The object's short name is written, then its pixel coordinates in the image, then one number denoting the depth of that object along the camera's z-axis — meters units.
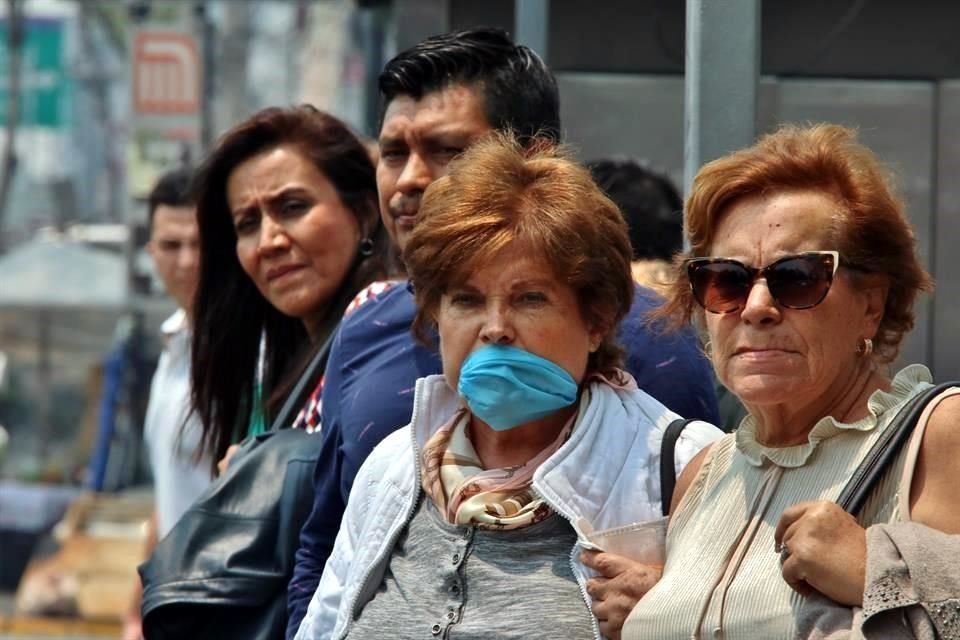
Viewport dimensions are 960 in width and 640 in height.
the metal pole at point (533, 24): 11.14
